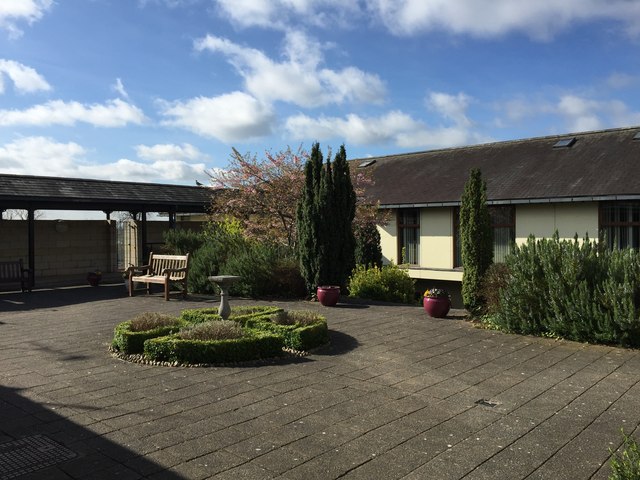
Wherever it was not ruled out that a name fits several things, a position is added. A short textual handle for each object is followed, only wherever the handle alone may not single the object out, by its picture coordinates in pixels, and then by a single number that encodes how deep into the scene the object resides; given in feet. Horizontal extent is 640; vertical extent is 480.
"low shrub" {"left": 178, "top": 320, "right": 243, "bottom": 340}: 22.36
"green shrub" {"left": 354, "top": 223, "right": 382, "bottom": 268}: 54.44
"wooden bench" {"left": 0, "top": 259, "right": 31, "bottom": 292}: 46.88
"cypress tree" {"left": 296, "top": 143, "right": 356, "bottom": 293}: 41.34
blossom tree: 48.21
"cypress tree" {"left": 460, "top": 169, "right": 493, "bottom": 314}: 32.68
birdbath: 27.35
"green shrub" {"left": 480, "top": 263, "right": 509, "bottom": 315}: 29.90
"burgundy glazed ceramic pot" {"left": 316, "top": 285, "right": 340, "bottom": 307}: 37.73
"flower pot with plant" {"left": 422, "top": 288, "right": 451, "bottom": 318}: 32.83
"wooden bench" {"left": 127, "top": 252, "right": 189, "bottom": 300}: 41.50
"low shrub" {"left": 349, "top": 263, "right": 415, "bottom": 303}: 42.11
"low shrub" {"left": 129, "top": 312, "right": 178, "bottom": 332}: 24.22
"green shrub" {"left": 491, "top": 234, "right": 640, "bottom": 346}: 24.26
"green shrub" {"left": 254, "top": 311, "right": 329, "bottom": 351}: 23.29
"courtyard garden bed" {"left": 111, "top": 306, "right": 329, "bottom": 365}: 21.17
